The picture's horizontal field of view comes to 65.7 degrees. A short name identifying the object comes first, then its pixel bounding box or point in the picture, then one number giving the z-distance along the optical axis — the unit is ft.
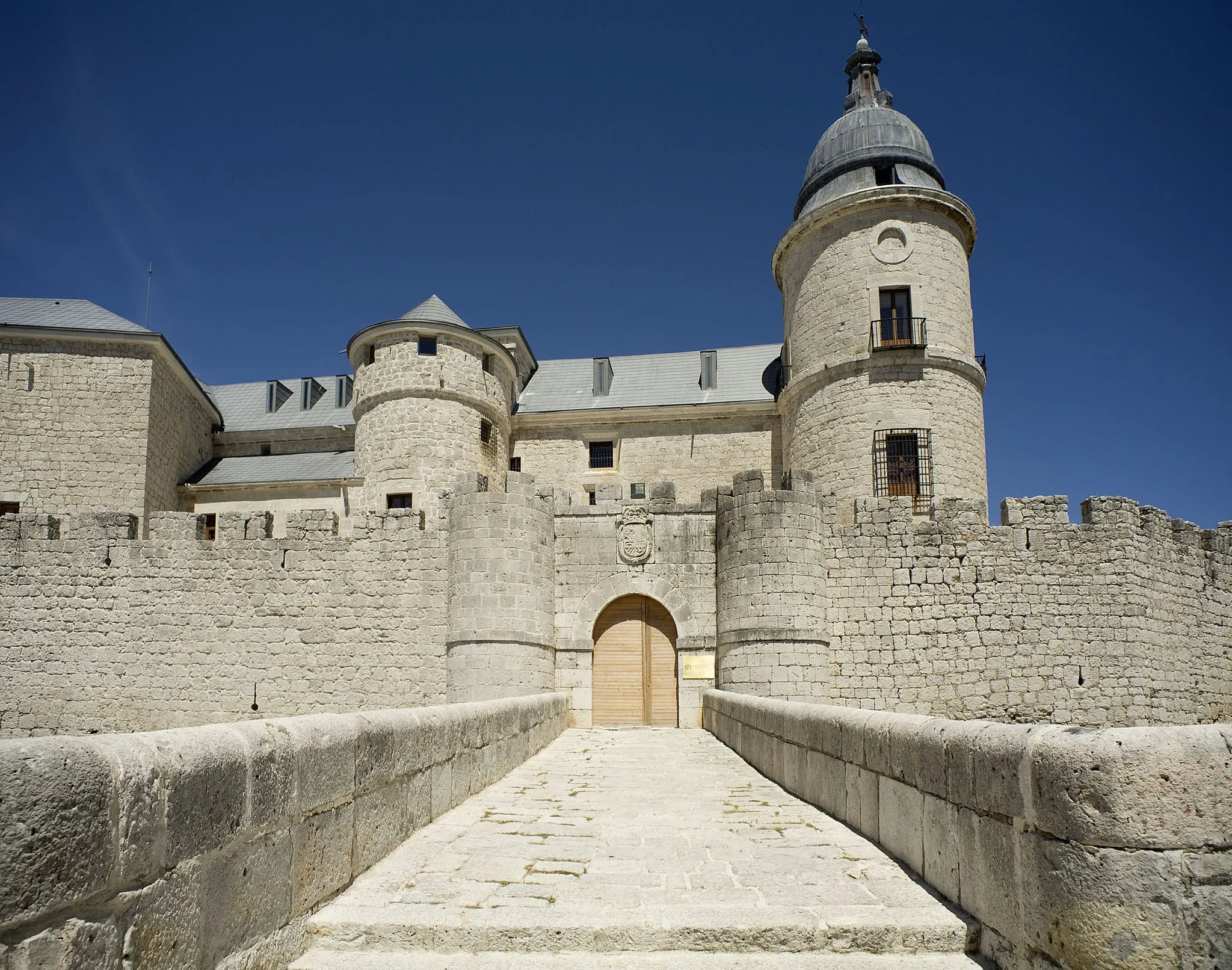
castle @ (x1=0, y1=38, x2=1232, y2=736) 48.80
